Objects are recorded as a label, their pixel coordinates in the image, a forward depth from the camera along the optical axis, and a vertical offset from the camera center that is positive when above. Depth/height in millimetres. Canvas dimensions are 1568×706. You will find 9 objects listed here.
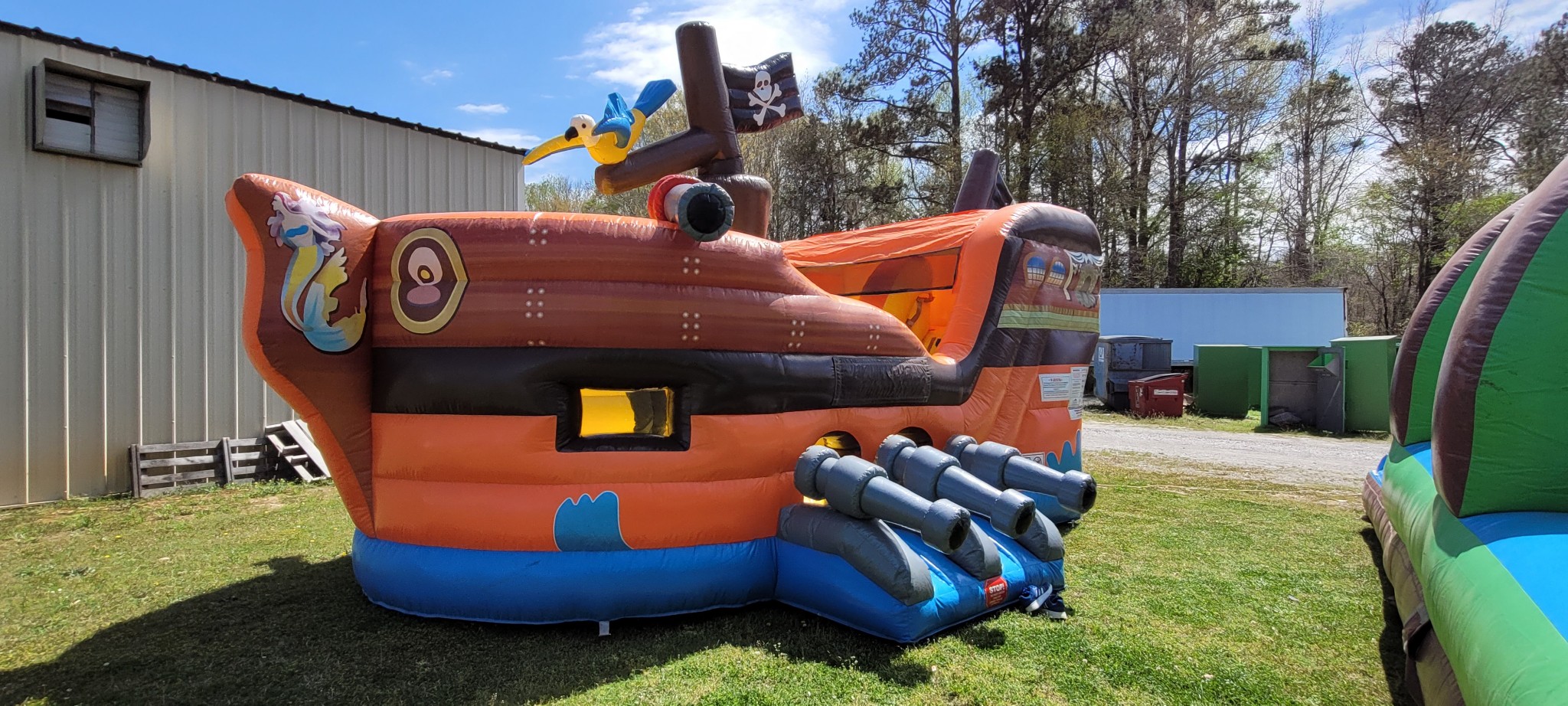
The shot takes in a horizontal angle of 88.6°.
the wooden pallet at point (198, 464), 7691 -1245
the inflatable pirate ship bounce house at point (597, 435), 3779 -452
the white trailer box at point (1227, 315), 17891 +678
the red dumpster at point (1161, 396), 15148 -968
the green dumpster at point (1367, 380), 12547 -545
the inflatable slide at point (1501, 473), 2137 -410
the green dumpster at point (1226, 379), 15375 -663
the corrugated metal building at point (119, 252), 7121 +850
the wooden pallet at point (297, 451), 8492 -1181
